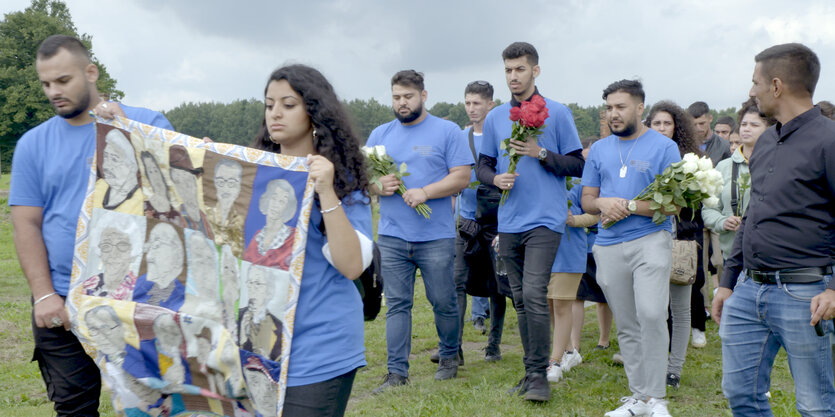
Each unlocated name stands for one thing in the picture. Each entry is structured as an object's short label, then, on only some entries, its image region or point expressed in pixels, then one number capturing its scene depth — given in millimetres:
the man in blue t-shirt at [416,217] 6848
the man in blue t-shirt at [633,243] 5641
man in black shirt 3943
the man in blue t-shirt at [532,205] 6109
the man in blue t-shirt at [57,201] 3924
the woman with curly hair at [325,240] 3094
